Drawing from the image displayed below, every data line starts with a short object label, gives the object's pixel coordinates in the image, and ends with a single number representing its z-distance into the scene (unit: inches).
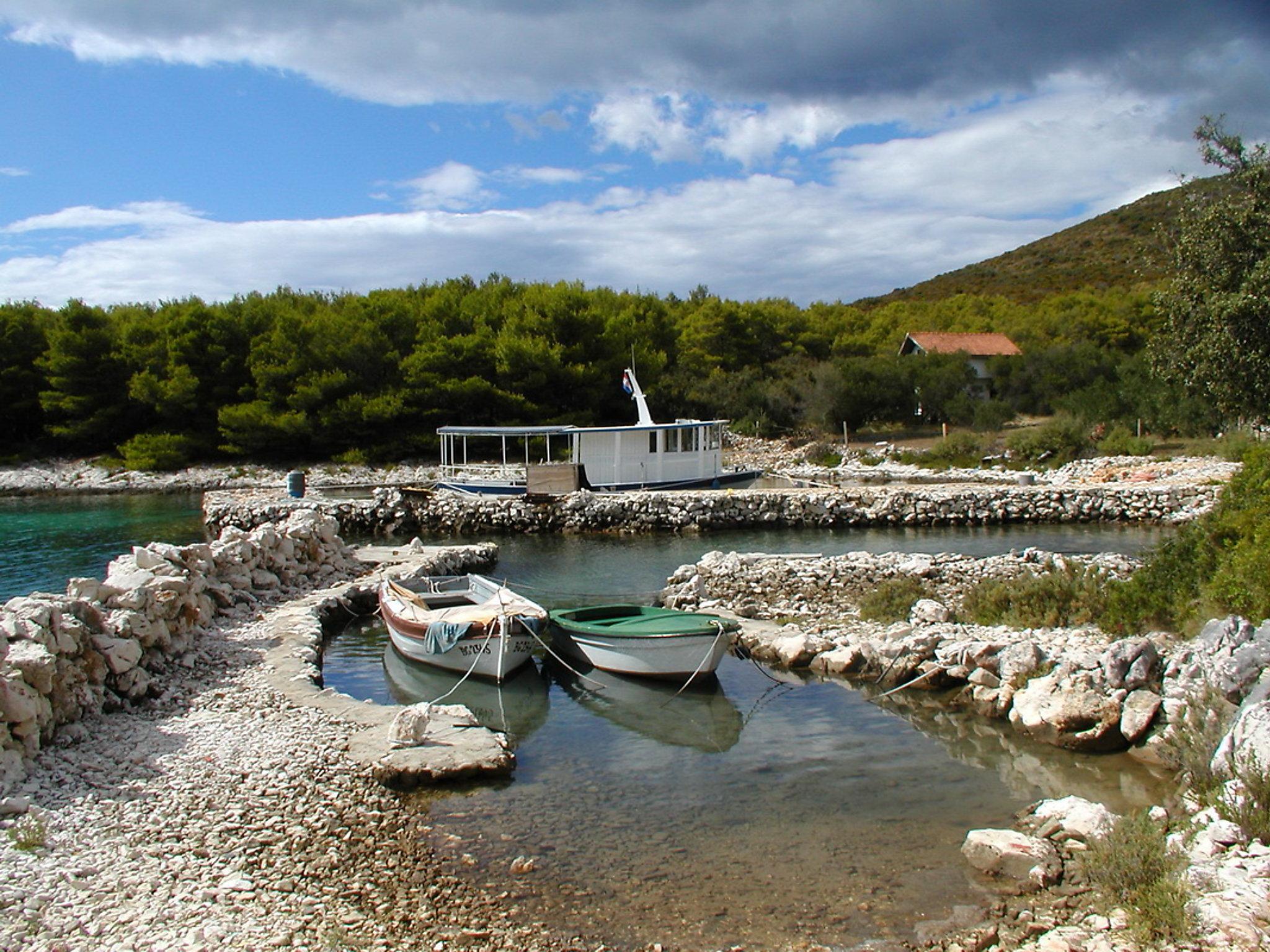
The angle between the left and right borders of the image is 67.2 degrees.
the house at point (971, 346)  2012.8
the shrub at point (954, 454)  1305.4
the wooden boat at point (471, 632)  450.9
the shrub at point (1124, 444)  1224.2
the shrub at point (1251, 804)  215.3
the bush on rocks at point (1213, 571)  346.9
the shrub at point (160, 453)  1663.4
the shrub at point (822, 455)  1437.0
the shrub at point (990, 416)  1582.2
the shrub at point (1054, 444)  1274.6
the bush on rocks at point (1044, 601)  455.2
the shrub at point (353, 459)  1590.8
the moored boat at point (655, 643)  424.8
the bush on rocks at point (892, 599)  507.5
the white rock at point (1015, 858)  231.9
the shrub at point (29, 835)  237.1
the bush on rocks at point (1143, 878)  193.6
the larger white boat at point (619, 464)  1080.2
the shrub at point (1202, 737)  258.5
